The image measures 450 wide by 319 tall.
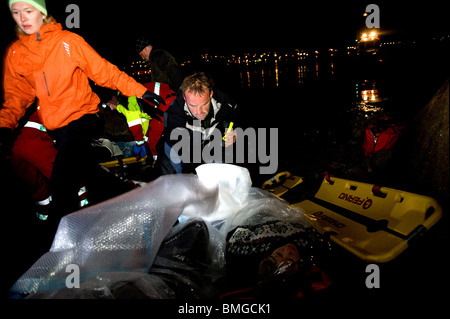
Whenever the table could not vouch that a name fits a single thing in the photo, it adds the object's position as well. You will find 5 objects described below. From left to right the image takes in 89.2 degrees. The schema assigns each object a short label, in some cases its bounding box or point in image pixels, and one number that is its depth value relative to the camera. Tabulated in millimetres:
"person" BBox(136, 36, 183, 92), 4145
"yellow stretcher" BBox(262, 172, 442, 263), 1542
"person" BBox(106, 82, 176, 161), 3424
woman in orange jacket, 2035
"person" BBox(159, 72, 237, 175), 2246
